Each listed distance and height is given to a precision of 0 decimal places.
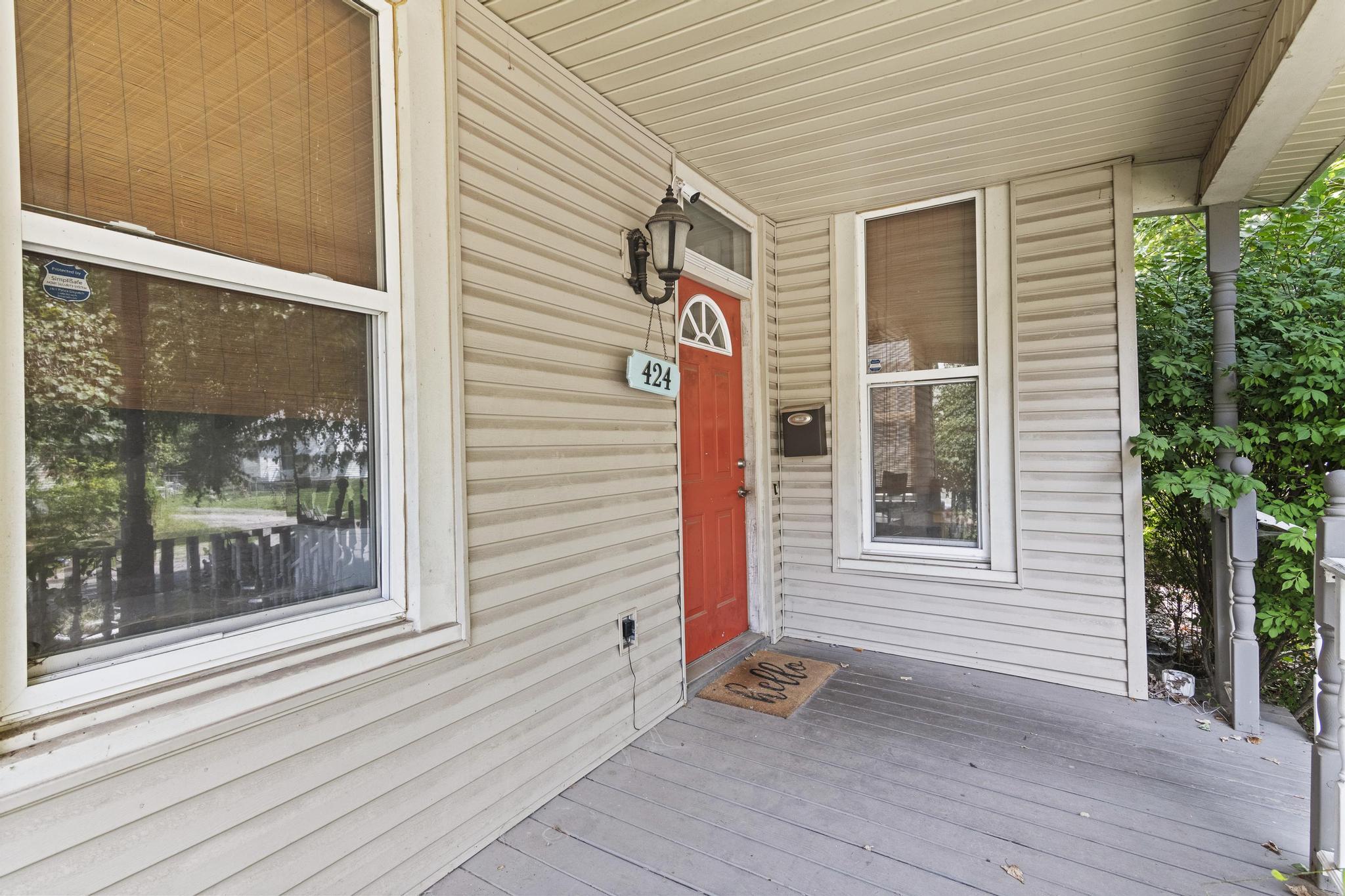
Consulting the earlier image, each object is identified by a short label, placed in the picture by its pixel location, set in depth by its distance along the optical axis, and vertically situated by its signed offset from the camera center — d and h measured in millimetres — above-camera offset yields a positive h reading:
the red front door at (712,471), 3328 -155
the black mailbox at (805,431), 3834 +70
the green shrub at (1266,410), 2703 +116
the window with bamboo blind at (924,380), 3547 +350
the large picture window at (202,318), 1243 +311
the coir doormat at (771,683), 3006 -1248
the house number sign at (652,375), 2680 +310
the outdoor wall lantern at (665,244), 2607 +861
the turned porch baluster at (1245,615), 2682 -792
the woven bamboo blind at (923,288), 3553 +898
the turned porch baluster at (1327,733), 1769 -875
